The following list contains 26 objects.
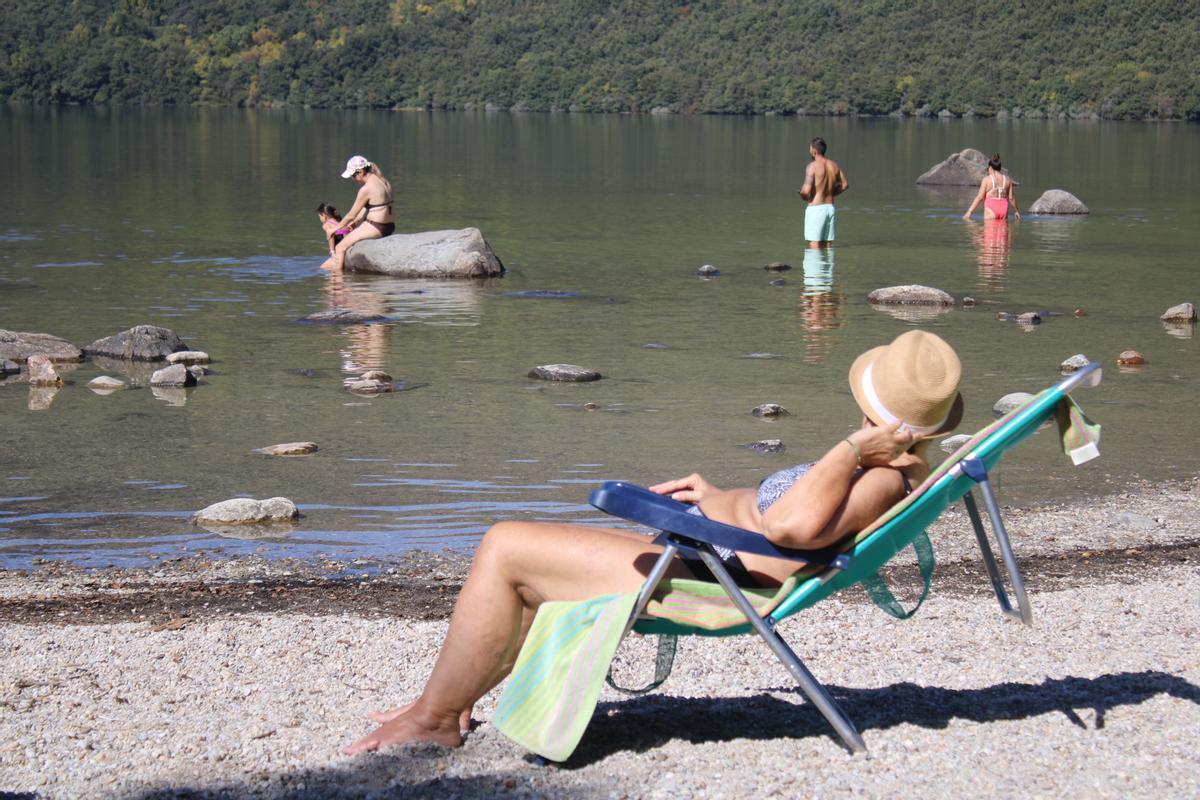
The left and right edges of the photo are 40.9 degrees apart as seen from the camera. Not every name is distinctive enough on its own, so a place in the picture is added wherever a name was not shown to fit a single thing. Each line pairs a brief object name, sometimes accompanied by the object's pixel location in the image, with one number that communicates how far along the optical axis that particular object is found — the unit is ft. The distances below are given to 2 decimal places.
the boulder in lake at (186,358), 41.70
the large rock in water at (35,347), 41.06
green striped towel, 13.91
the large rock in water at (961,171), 122.21
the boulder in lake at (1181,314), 49.90
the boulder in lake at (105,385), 38.04
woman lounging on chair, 13.87
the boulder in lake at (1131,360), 41.93
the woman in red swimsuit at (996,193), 85.15
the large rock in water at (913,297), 54.24
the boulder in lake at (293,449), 30.89
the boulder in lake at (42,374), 38.42
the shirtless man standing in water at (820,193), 67.15
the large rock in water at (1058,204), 94.58
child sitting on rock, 65.31
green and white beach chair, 13.84
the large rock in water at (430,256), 61.46
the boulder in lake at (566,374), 38.96
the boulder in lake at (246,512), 25.77
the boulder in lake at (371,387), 37.55
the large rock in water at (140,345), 42.22
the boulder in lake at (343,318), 49.19
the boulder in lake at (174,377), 38.21
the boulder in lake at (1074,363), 40.63
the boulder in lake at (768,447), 31.11
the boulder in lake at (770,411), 34.68
